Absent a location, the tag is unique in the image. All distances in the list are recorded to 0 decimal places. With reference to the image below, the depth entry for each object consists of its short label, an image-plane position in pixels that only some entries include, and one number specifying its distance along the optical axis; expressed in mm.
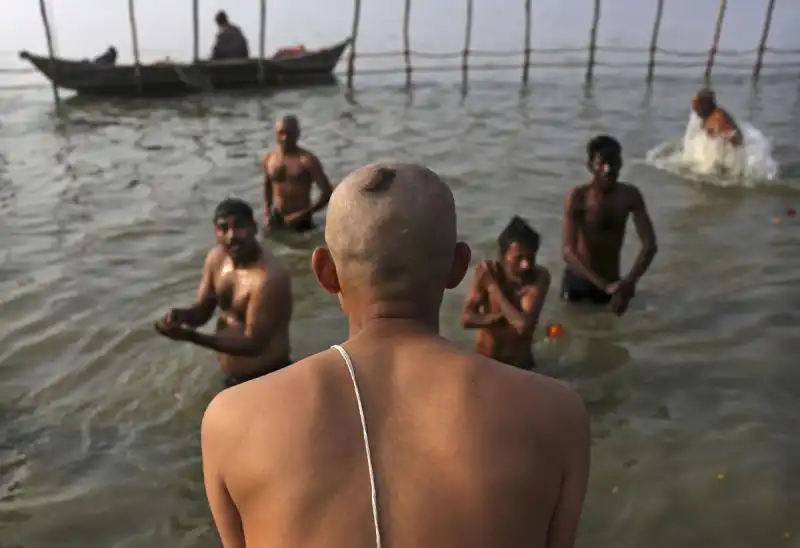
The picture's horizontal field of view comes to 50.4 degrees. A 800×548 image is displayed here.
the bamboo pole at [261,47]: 16516
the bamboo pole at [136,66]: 15664
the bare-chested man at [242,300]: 4535
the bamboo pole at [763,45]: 16688
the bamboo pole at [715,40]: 16234
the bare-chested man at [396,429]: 1525
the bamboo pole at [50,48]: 15133
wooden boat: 15492
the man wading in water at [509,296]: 4762
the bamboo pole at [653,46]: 17203
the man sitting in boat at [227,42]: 16766
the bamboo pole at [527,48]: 16953
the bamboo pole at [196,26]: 15797
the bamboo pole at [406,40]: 16812
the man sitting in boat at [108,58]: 16234
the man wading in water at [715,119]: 9742
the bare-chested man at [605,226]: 5617
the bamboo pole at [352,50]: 16859
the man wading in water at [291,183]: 7969
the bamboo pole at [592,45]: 17000
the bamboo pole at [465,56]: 17203
